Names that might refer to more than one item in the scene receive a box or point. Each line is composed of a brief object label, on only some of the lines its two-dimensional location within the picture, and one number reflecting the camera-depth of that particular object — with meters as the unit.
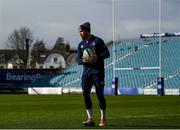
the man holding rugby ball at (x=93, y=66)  11.08
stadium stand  53.91
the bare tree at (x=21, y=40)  102.44
